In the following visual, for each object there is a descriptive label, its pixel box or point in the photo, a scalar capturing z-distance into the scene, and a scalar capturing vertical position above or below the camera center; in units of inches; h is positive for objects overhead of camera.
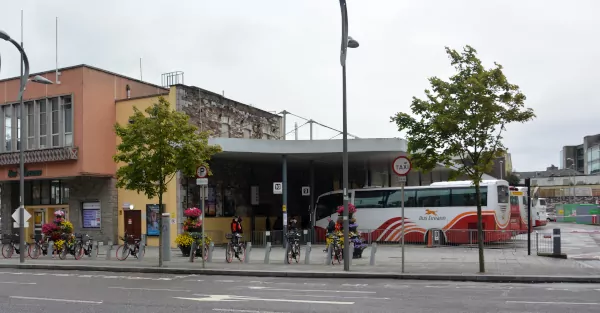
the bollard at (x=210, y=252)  872.5 -94.4
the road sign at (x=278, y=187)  1157.7 -1.7
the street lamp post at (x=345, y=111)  705.0 +89.0
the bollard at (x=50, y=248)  998.4 -98.4
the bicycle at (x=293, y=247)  848.3 -85.5
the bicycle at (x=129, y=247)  944.3 -92.9
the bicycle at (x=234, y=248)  866.1 -89.5
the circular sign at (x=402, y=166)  679.7 +21.2
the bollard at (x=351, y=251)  823.5 -91.7
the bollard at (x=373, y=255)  775.1 -90.3
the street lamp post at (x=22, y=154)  924.0 +56.8
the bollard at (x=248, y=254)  847.1 -94.9
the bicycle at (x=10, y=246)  1072.8 -103.4
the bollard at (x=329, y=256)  804.6 -94.4
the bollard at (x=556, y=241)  846.3 -82.9
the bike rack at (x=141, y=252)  915.6 -98.2
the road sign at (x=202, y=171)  817.5 +21.3
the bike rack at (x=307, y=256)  814.5 -95.3
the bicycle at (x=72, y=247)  982.4 -95.5
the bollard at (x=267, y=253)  826.2 -92.6
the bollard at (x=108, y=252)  947.3 -101.6
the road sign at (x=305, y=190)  1393.6 -9.9
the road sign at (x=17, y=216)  965.8 -42.9
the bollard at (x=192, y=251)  880.8 -93.4
